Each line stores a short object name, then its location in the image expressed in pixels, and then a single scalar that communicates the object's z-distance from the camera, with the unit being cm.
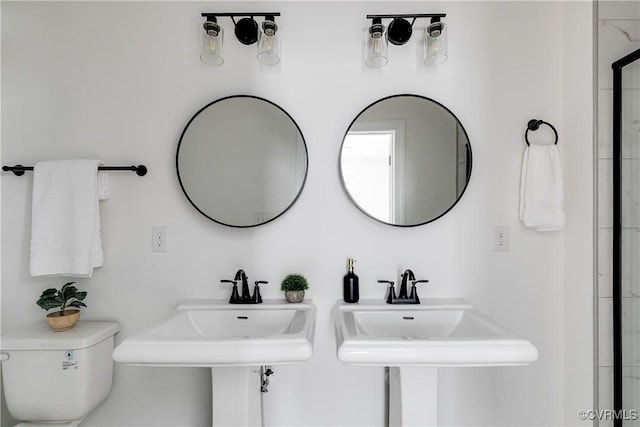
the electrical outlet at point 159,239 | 171
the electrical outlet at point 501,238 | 169
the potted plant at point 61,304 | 154
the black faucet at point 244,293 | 161
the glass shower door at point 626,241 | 141
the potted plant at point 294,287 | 161
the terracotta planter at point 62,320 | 155
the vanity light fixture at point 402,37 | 158
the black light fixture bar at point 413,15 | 160
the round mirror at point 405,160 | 167
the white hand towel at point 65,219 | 159
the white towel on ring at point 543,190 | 161
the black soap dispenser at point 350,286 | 163
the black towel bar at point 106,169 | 165
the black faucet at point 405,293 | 160
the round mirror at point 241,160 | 168
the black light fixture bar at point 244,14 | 163
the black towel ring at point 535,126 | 166
